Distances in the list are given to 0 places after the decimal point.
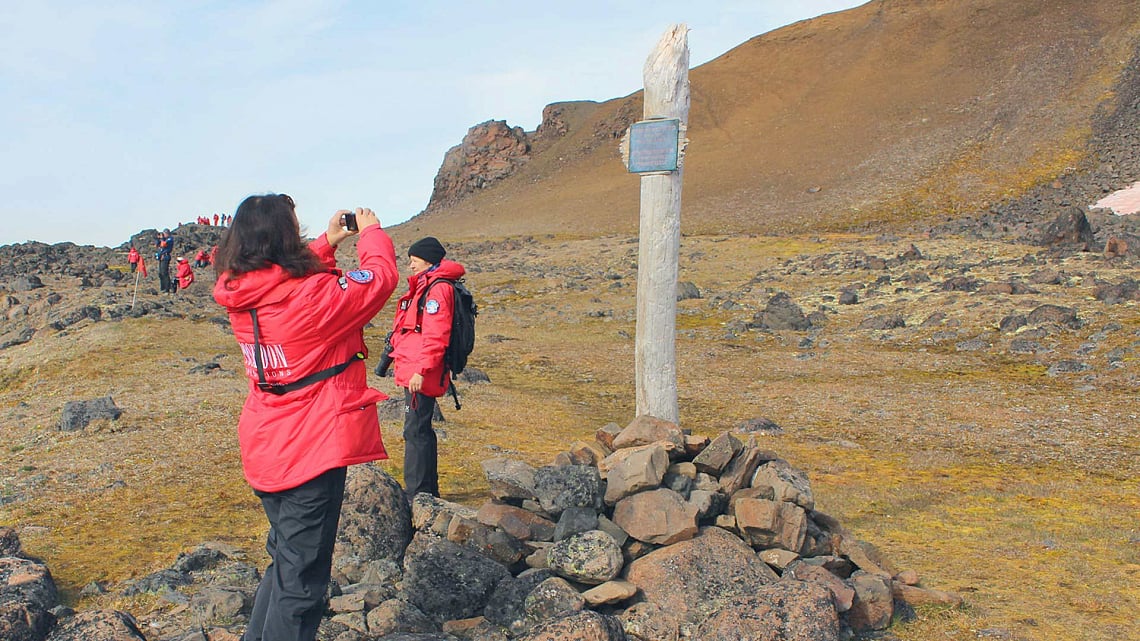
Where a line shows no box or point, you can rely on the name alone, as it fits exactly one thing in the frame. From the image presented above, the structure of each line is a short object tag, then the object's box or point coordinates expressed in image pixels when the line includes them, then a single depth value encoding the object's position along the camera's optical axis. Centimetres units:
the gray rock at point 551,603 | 538
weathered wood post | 805
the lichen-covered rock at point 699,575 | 570
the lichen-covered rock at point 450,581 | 560
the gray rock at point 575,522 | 616
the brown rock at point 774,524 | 630
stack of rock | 538
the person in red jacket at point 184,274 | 3083
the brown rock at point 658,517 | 610
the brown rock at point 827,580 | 570
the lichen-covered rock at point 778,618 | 519
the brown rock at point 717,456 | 700
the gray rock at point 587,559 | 572
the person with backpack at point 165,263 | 3281
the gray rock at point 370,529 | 624
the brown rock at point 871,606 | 593
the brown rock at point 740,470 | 684
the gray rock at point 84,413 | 1105
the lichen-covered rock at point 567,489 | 643
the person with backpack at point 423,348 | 662
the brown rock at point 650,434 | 713
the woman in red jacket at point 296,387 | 404
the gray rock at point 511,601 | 546
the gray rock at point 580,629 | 492
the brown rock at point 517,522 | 624
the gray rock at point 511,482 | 655
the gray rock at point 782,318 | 2284
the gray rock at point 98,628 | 488
